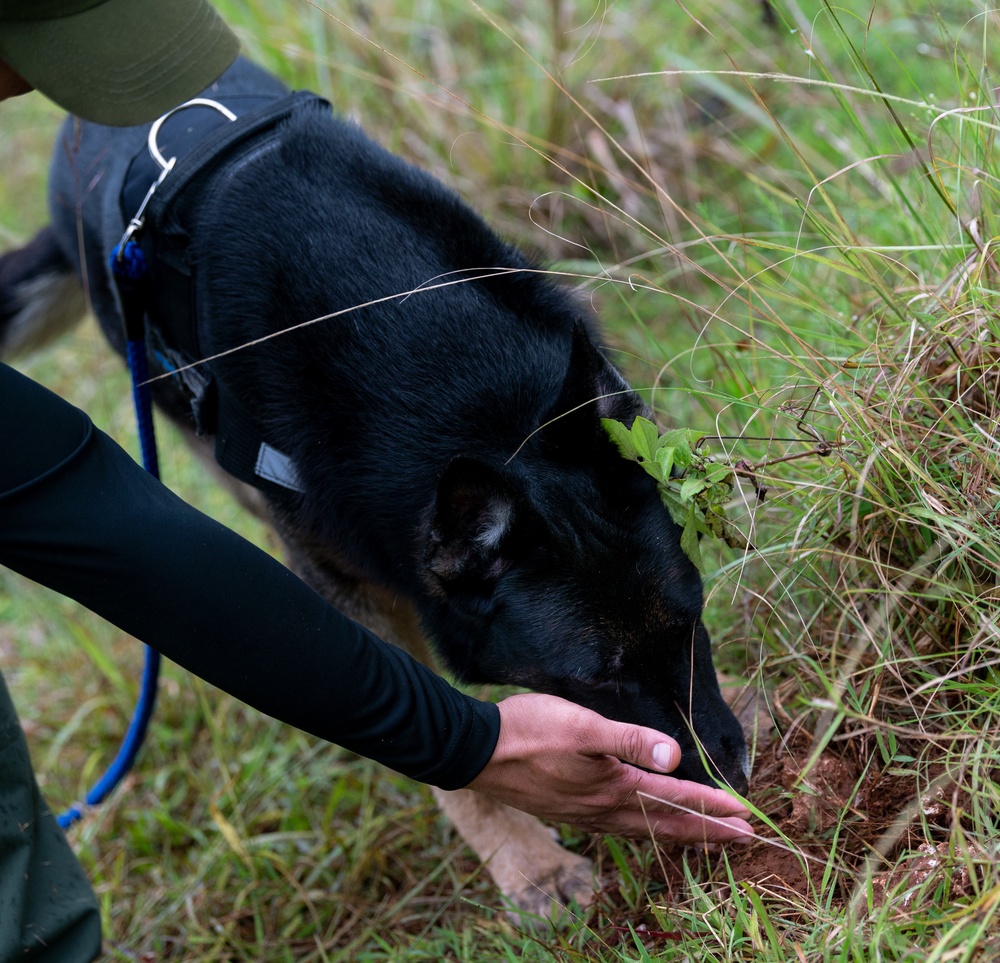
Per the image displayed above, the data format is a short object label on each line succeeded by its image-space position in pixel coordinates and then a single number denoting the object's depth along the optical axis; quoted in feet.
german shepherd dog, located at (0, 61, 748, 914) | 6.98
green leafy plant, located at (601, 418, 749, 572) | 6.75
